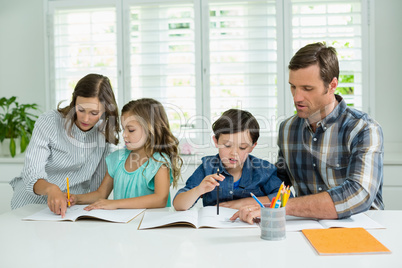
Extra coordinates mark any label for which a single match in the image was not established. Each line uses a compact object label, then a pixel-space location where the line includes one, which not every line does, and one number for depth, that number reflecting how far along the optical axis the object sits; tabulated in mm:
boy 1609
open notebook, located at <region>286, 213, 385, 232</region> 1214
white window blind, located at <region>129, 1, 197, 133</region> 2920
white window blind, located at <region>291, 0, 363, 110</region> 2770
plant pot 3000
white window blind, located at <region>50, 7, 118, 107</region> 3012
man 1291
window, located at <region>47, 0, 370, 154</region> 2799
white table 960
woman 1791
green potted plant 3025
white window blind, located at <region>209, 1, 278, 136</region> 2838
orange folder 1003
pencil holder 1101
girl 1702
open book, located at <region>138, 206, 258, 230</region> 1248
